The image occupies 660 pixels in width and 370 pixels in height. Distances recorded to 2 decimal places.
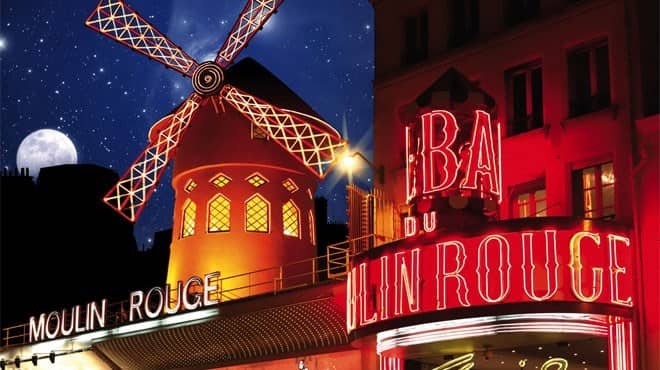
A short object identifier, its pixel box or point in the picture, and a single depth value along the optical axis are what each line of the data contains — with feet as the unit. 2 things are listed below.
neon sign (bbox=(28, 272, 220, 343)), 65.31
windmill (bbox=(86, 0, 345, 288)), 73.46
